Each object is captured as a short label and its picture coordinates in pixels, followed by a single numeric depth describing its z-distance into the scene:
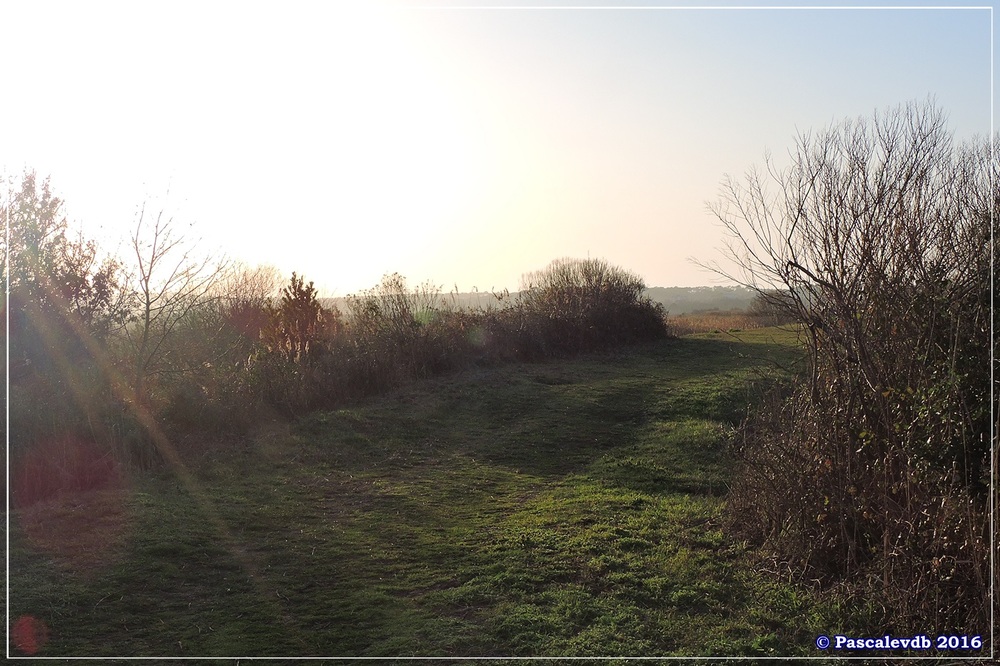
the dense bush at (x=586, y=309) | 19.84
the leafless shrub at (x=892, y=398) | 4.68
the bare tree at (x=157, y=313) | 10.75
